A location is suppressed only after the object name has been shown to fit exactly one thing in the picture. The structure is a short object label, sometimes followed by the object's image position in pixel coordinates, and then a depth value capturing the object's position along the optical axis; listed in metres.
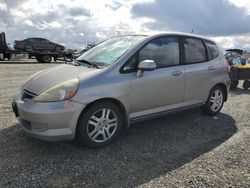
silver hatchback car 2.70
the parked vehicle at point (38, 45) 18.13
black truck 15.50
